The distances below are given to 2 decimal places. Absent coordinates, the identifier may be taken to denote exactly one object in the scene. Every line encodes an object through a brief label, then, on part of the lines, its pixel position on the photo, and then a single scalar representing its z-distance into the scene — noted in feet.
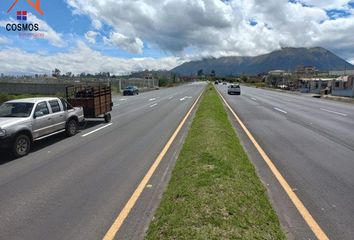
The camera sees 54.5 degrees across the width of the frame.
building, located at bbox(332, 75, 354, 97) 157.47
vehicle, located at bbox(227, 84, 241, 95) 162.32
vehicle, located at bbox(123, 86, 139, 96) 175.40
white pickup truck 31.49
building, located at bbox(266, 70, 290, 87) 336.35
